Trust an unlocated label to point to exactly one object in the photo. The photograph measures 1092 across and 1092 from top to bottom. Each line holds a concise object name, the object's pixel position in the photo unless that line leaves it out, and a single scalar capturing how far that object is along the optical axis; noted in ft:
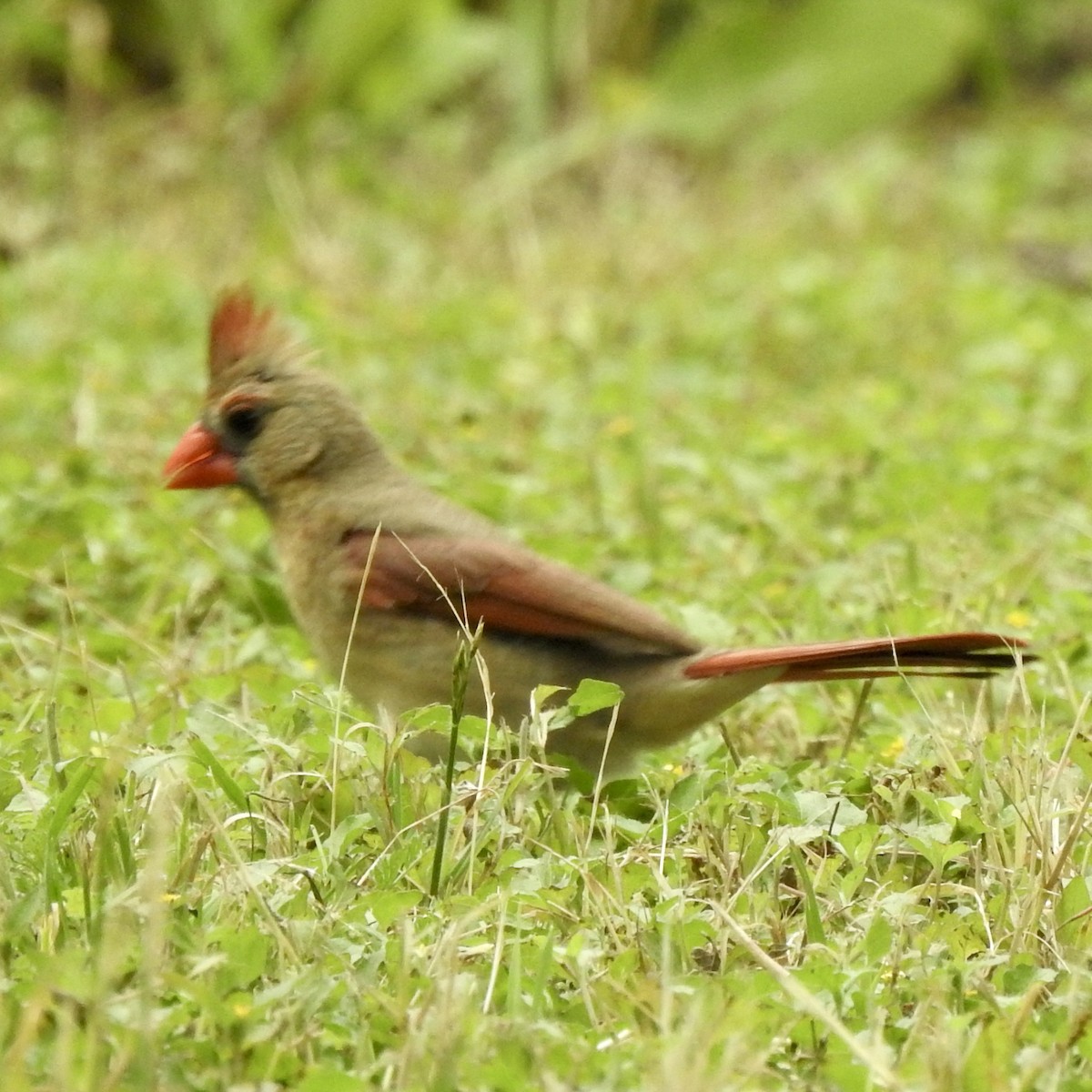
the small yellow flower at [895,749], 16.83
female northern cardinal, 16.26
